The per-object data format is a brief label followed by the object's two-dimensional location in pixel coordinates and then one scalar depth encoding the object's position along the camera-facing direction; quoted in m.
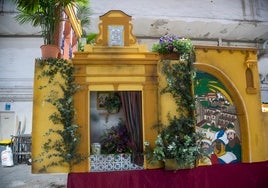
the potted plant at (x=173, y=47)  6.74
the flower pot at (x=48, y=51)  6.31
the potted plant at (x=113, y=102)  6.74
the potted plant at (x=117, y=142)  6.45
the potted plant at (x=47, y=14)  6.40
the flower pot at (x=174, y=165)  6.04
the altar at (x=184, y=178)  6.17
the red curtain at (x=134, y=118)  6.40
